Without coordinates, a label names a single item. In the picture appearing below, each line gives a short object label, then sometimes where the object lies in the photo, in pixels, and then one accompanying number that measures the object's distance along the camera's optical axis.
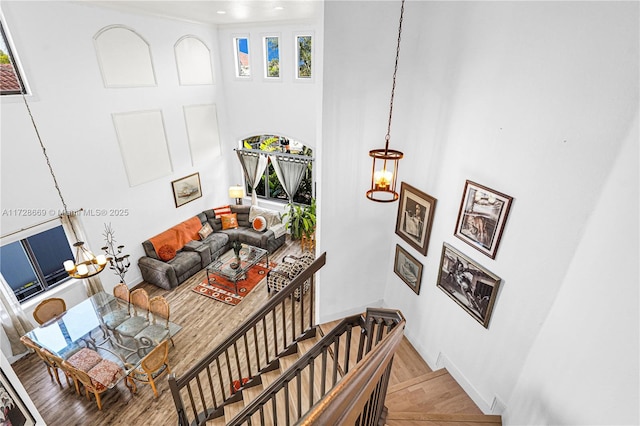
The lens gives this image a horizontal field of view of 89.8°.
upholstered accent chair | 6.03
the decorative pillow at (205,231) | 7.56
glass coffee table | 6.42
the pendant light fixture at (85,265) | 3.87
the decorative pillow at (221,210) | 8.20
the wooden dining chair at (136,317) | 4.67
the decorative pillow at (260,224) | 7.89
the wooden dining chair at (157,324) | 4.62
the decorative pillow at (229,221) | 8.14
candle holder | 5.92
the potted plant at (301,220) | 7.71
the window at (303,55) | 6.84
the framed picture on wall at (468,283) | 2.90
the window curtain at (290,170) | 8.01
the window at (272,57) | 7.10
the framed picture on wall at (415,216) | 3.43
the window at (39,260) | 7.38
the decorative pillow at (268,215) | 8.05
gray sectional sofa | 6.48
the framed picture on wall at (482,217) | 2.66
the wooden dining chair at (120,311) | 4.79
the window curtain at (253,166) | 8.38
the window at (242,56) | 7.40
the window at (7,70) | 4.40
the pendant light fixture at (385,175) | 2.73
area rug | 6.26
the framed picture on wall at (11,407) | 2.23
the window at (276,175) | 8.18
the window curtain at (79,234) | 5.29
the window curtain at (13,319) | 4.77
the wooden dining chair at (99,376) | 4.02
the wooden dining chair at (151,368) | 4.10
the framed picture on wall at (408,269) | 3.76
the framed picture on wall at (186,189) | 7.22
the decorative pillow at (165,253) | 6.62
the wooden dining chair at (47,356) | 4.19
